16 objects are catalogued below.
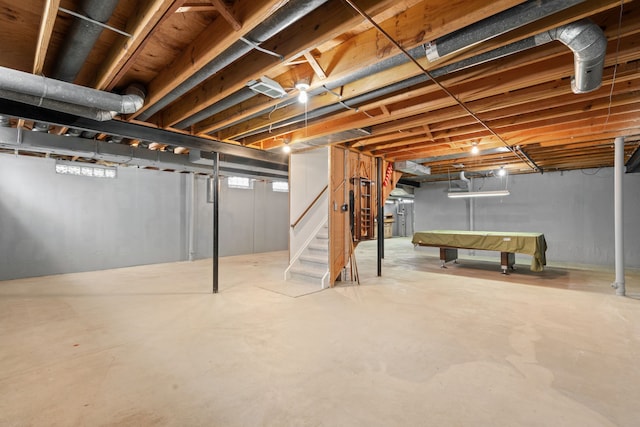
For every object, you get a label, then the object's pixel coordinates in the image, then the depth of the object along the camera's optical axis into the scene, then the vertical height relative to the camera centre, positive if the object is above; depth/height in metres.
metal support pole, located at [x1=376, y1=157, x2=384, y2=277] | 5.96 +0.15
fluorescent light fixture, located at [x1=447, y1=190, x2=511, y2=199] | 6.84 +0.49
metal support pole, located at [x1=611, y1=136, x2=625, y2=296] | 4.49 -0.10
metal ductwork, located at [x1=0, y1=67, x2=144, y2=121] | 2.29 +1.03
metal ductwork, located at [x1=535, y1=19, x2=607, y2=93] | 1.91 +1.14
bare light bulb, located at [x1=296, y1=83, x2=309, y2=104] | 2.80 +1.19
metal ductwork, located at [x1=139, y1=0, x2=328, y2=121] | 1.75 +1.20
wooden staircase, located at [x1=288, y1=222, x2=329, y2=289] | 5.11 -0.90
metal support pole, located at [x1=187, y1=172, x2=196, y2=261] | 7.89 -0.02
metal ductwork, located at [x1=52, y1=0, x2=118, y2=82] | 1.75 +1.20
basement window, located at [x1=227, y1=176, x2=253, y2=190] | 8.85 +0.97
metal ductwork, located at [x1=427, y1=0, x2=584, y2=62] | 1.71 +1.19
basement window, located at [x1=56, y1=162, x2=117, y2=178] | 6.08 +0.94
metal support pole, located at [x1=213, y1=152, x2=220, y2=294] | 4.59 -0.19
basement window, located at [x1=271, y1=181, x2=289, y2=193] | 10.07 +0.97
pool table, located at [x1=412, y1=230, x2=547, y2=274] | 5.64 -0.59
